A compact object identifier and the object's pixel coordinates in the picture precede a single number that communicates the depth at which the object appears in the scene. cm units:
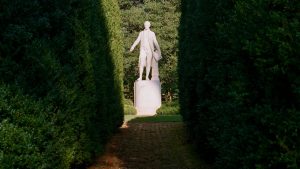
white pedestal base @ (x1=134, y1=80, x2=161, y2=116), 2155
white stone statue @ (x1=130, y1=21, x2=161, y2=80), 2277
